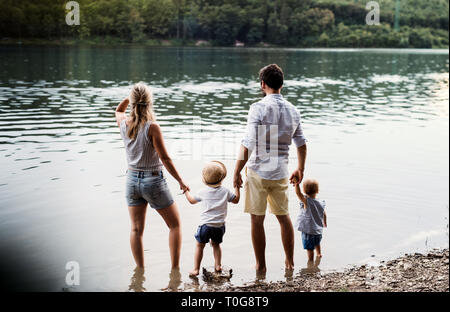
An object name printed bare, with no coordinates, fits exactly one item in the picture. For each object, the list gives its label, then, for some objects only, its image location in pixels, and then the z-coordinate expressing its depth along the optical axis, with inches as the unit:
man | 188.4
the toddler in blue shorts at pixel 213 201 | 195.6
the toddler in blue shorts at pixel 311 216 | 221.2
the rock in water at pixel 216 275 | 205.2
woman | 180.4
